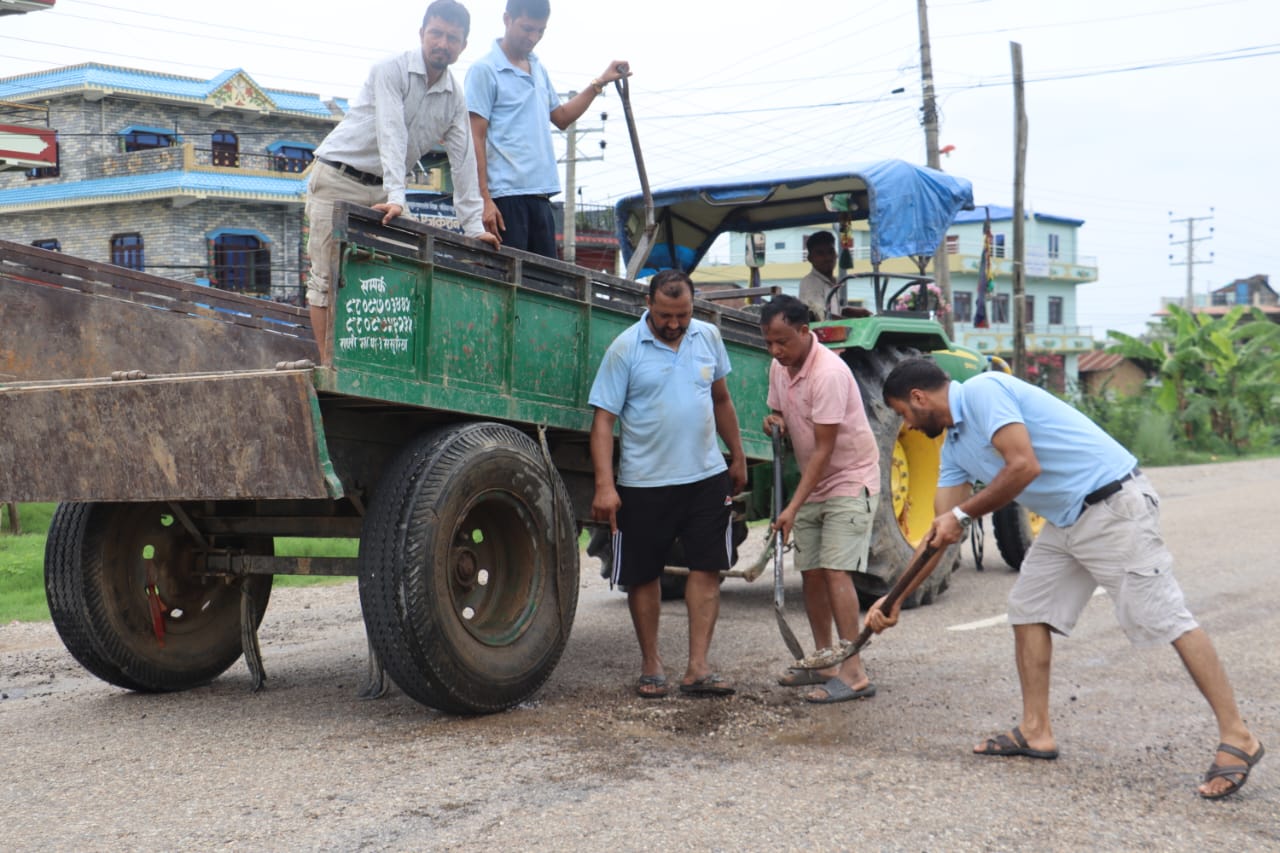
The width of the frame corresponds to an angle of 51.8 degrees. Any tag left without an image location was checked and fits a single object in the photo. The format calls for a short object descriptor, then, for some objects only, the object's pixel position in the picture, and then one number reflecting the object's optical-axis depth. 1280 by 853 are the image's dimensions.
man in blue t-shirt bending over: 4.39
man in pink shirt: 5.85
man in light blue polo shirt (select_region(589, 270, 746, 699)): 5.65
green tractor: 8.18
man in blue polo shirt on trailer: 6.20
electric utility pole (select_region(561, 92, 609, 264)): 25.66
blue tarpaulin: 8.27
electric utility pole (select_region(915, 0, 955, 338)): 22.03
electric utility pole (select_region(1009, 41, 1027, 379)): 22.55
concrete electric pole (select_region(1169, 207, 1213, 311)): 67.44
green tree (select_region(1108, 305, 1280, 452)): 26.98
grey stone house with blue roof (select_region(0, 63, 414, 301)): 27.16
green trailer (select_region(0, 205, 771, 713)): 4.80
